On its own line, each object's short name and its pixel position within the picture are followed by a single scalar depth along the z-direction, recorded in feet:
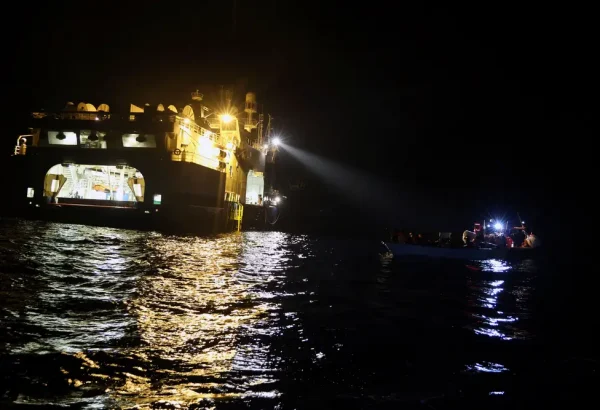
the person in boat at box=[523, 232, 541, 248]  94.17
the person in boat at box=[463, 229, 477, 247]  84.02
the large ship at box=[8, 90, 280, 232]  99.04
